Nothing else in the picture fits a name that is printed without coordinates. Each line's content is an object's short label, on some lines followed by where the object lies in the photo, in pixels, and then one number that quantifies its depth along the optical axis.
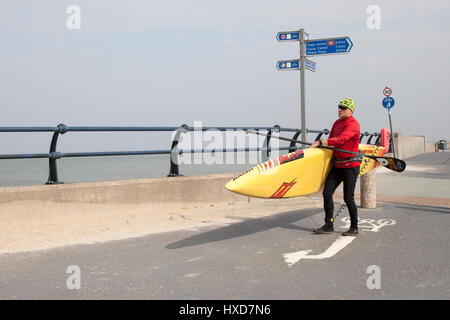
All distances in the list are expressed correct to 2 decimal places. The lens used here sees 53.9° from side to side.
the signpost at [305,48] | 9.87
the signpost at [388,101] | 18.09
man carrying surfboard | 6.19
